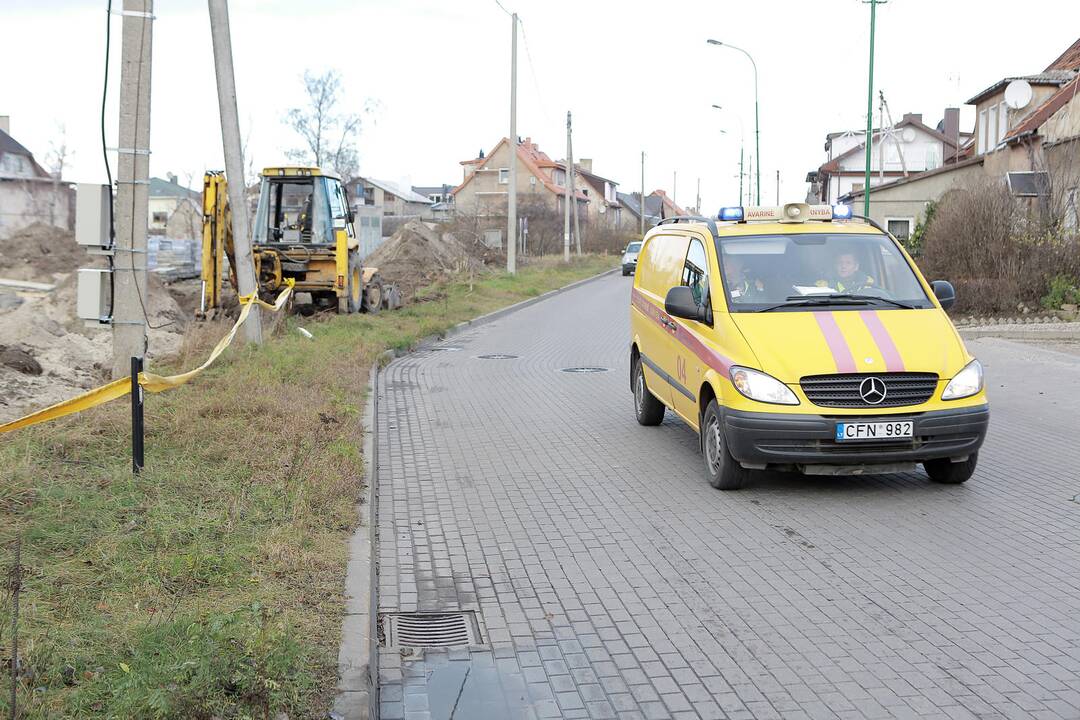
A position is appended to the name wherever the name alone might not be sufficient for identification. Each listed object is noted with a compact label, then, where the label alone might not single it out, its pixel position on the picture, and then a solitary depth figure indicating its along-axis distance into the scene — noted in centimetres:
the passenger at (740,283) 847
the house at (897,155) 7019
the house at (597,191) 11644
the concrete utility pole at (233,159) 1491
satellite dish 3525
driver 855
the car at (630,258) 5118
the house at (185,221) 4031
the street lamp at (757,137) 5080
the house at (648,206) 13218
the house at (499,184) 10050
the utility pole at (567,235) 5441
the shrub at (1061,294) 2209
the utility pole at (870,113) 2974
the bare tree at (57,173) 5599
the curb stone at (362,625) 418
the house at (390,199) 9956
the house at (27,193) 5647
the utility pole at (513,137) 3666
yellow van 748
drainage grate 512
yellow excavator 2130
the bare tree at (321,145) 7869
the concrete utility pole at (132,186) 1062
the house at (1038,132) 2386
